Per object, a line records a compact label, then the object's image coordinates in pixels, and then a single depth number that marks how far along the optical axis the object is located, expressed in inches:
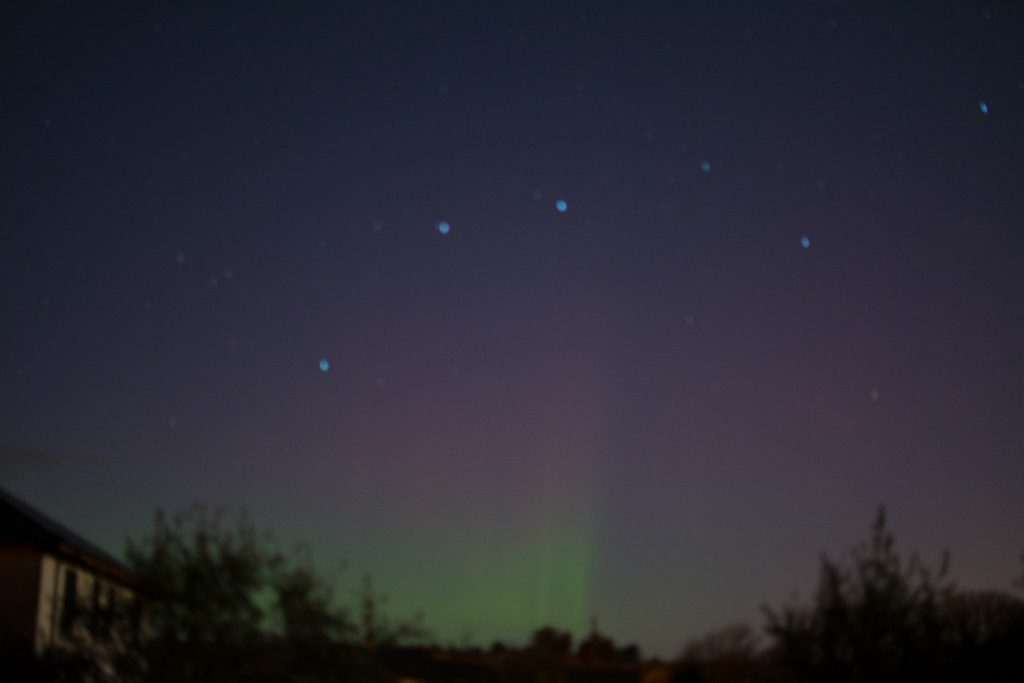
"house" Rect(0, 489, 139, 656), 705.0
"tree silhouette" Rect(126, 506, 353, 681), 661.3
